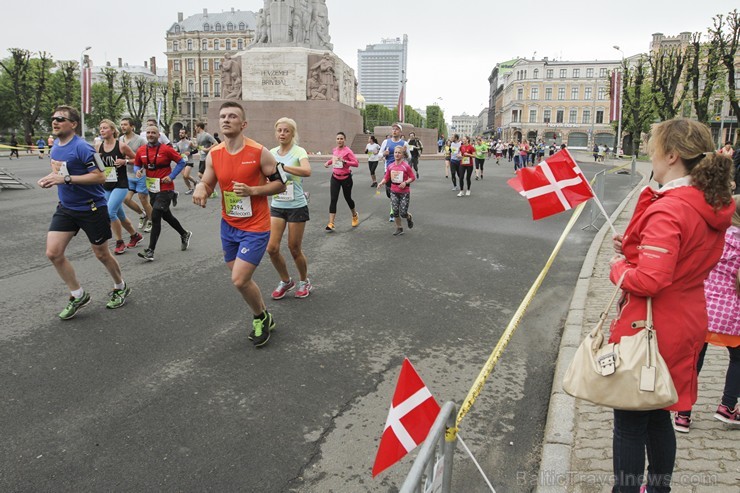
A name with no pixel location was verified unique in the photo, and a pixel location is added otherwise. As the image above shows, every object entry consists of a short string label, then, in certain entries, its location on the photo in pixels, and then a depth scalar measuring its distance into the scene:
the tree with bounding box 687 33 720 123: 40.09
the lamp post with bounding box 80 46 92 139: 32.56
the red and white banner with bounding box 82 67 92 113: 33.41
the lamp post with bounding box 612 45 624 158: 37.09
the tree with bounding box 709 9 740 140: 37.56
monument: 31.66
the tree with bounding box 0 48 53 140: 54.75
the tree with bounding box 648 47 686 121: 46.56
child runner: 10.52
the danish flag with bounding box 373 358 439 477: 2.29
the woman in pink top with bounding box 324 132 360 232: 10.98
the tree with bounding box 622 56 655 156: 54.81
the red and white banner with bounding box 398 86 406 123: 41.06
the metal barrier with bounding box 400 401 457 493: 1.68
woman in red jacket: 2.34
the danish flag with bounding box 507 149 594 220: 4.03
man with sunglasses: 5.71
